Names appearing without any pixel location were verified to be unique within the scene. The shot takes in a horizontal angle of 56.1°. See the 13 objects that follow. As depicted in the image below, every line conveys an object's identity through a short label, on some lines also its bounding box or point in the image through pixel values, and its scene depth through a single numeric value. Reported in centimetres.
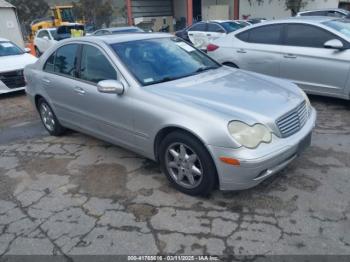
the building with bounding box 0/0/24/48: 1795
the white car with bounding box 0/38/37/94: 807
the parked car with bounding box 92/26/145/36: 1224
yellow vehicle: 2489
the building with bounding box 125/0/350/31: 2718
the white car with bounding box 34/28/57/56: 1675
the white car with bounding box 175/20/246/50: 1419
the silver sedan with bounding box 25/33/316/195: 286
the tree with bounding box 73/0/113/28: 4331
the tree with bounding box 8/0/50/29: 4734
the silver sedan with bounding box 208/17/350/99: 525
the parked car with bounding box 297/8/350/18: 1584
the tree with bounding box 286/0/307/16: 2586
